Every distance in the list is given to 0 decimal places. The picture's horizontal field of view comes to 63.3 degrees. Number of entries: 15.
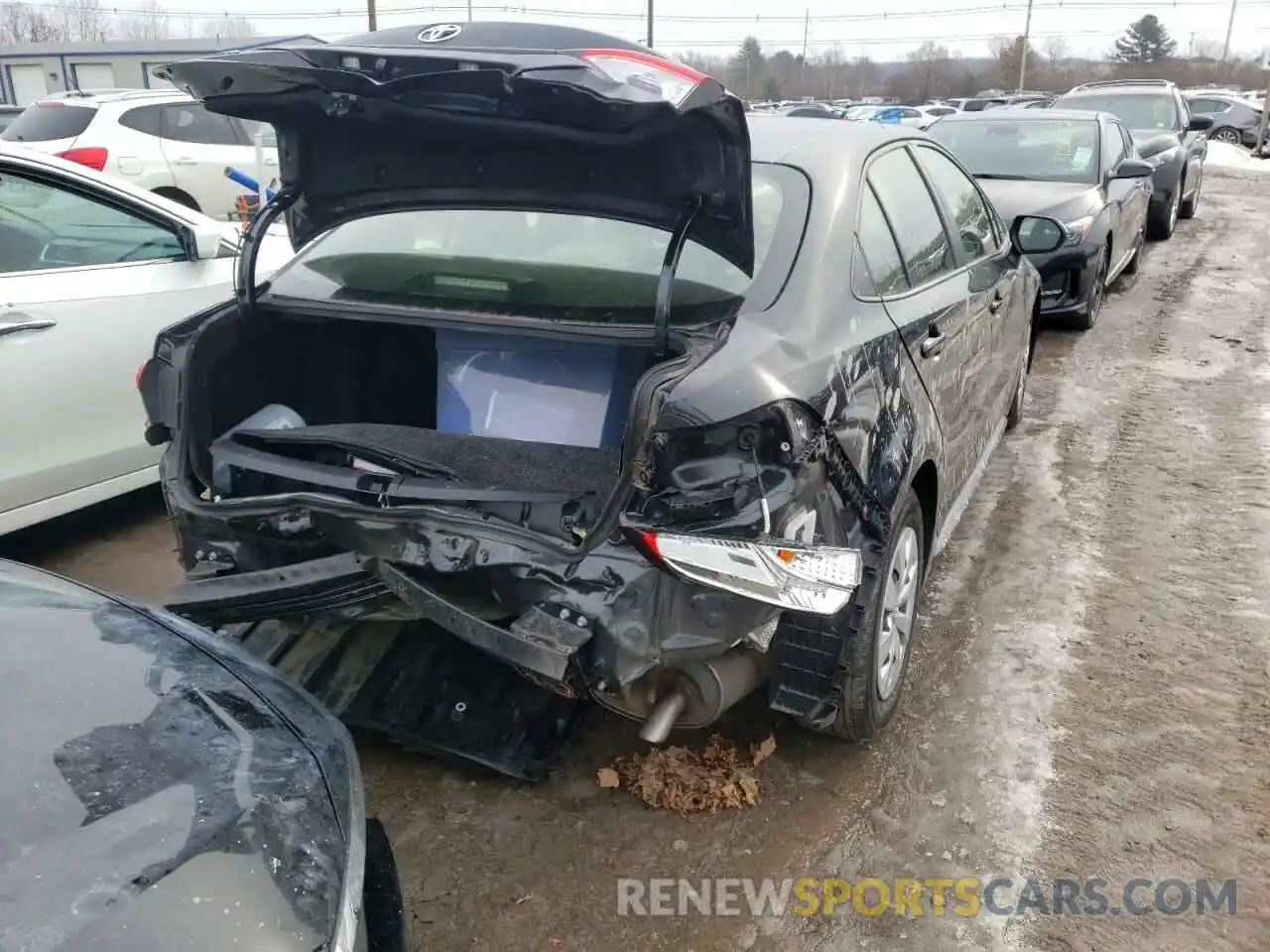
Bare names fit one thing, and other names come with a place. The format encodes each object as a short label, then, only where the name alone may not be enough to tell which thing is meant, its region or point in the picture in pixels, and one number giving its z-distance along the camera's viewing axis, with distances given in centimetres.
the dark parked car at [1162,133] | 1114
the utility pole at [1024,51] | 5412
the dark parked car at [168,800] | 137
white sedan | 373
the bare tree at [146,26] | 6827
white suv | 1000
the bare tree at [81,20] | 7125
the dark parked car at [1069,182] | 722
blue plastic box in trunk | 303
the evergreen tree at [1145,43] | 7838
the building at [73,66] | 3947
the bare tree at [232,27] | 6556
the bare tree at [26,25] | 6762
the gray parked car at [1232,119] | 2928
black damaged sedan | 219
